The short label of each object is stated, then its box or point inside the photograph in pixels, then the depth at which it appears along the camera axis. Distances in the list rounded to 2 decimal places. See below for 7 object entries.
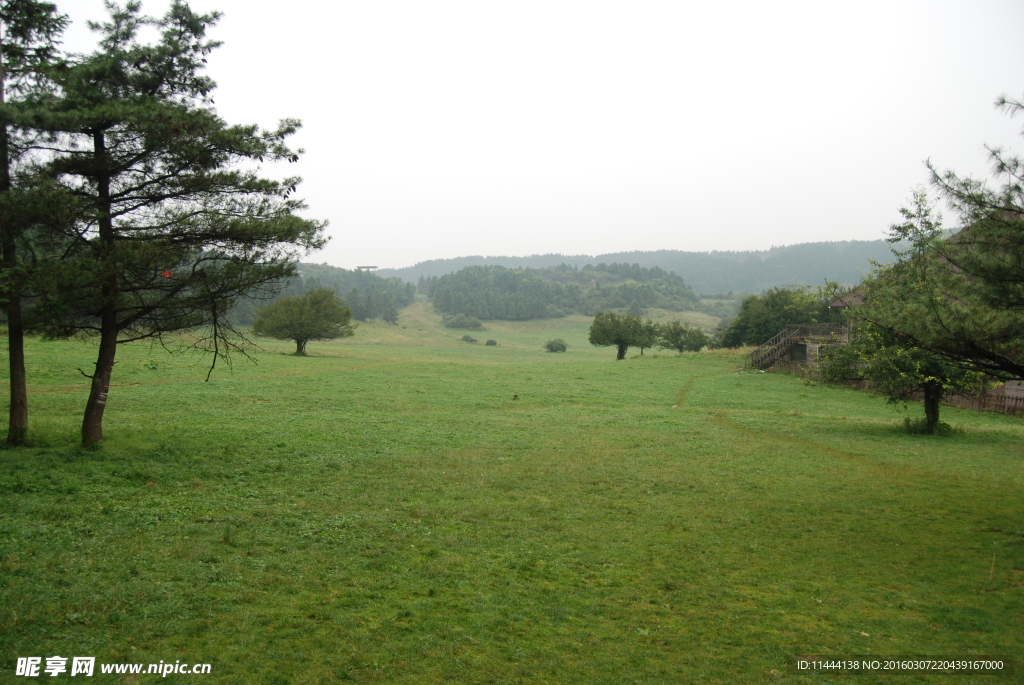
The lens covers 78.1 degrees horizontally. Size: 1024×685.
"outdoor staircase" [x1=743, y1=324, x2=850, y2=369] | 52.97
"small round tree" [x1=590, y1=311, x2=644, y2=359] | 73.26
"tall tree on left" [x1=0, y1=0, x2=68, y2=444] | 12.22
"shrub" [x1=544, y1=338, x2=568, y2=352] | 103.25
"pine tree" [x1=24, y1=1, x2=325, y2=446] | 12.27
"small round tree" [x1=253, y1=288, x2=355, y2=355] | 55.31
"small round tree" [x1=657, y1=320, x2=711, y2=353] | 80.38
